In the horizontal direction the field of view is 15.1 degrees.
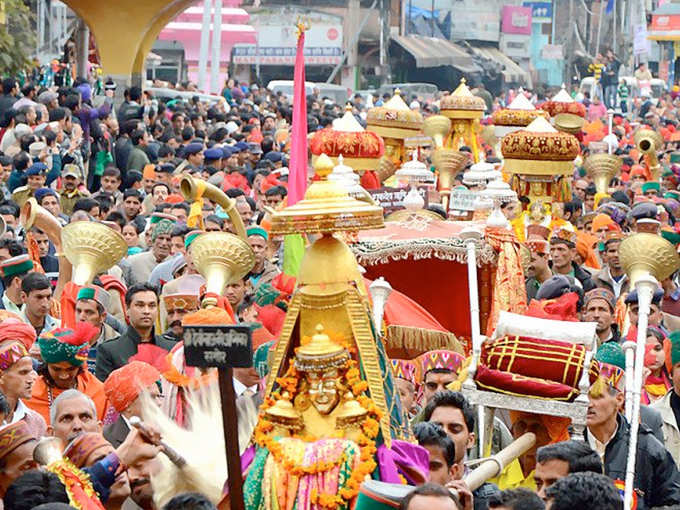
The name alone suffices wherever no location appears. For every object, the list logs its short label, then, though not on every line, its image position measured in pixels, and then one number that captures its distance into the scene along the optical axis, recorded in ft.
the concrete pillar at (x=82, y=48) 136.11
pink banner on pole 42.01
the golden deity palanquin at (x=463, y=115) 90.95
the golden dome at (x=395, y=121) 81.27
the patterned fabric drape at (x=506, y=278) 47.03
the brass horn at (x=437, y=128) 89.28
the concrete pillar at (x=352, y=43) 278.11
